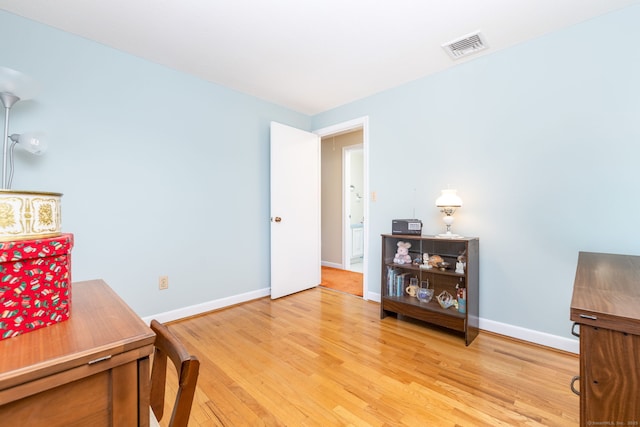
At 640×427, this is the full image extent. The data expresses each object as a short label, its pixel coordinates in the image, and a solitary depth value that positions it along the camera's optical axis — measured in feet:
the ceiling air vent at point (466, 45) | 6.79
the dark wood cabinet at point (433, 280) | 7.18
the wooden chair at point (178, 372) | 1.95
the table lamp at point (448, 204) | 7.64
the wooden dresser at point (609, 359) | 2.31
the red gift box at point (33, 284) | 1.97
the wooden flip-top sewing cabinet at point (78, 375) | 1.62
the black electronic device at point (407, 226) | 8.32
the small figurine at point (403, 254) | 8.73
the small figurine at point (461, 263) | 7.44
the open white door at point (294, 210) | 10.43
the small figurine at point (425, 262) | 8.18
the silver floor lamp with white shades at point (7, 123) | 5.23
